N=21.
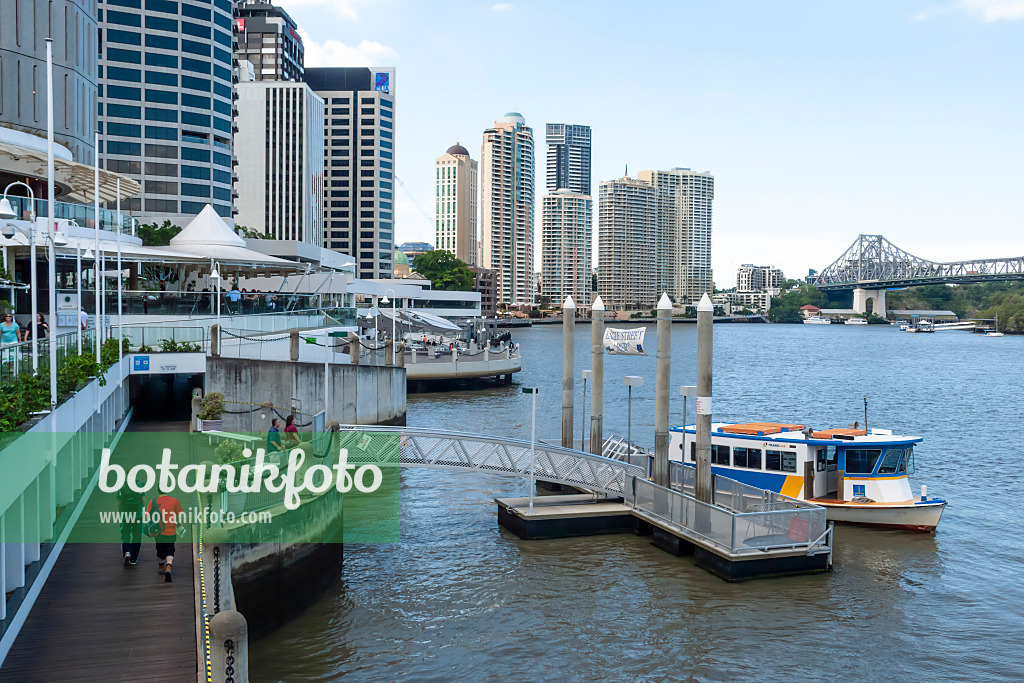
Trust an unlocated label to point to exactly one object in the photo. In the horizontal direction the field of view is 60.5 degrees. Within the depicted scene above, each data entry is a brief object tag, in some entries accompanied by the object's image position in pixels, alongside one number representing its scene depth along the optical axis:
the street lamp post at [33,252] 14.66
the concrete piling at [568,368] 29.22
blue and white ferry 26.56
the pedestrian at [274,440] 17.42
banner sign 27.92
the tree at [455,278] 197.88
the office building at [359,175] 193.38
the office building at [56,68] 45.81
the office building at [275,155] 166.25
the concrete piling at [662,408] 25.16
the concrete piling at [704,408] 23.30
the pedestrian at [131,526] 14.98
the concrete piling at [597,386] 28.95
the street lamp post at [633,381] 26.77
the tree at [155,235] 69.00
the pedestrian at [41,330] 23.45
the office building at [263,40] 180.25
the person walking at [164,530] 14.60
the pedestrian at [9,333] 18.95
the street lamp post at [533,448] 24.76
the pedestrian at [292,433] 18.86
